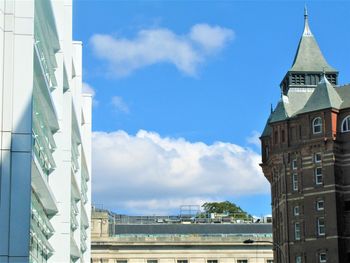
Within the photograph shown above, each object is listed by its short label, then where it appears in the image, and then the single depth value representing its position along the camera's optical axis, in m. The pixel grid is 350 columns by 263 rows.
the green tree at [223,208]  159.38
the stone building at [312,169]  94.81
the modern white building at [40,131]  29.36
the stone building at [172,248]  131.12
